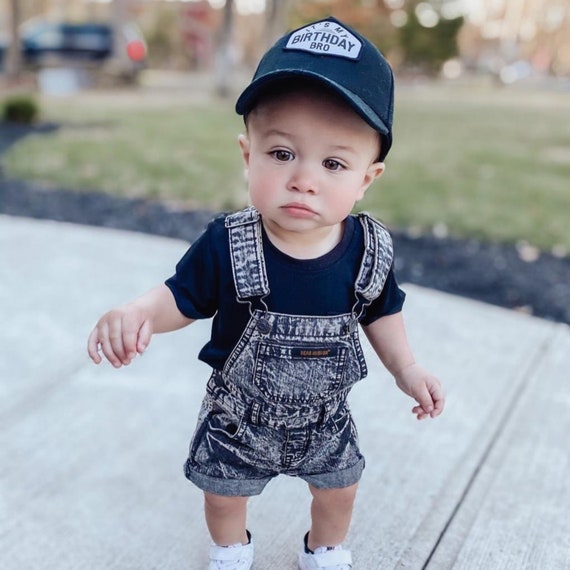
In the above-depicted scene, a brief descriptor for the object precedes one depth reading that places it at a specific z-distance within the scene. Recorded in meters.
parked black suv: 19.30
